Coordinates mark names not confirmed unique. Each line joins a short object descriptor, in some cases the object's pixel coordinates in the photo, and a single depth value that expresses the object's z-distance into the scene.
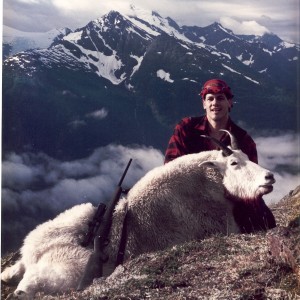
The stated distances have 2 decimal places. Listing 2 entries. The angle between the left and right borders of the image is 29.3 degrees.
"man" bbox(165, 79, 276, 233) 5.05
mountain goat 4.88
